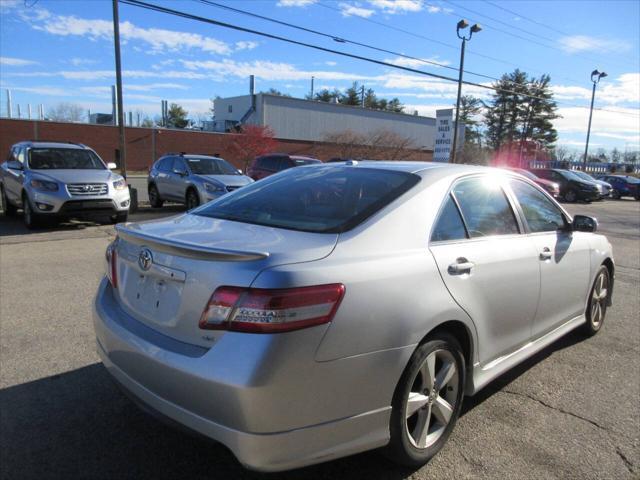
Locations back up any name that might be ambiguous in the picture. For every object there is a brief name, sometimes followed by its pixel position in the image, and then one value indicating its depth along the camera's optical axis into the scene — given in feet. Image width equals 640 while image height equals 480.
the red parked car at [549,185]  77.97
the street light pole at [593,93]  130.41
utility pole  46.52
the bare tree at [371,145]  143.85
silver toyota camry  6.69
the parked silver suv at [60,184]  32.40
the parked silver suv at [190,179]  42.16
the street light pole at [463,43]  73.67
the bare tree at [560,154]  263.21
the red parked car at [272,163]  58.85
